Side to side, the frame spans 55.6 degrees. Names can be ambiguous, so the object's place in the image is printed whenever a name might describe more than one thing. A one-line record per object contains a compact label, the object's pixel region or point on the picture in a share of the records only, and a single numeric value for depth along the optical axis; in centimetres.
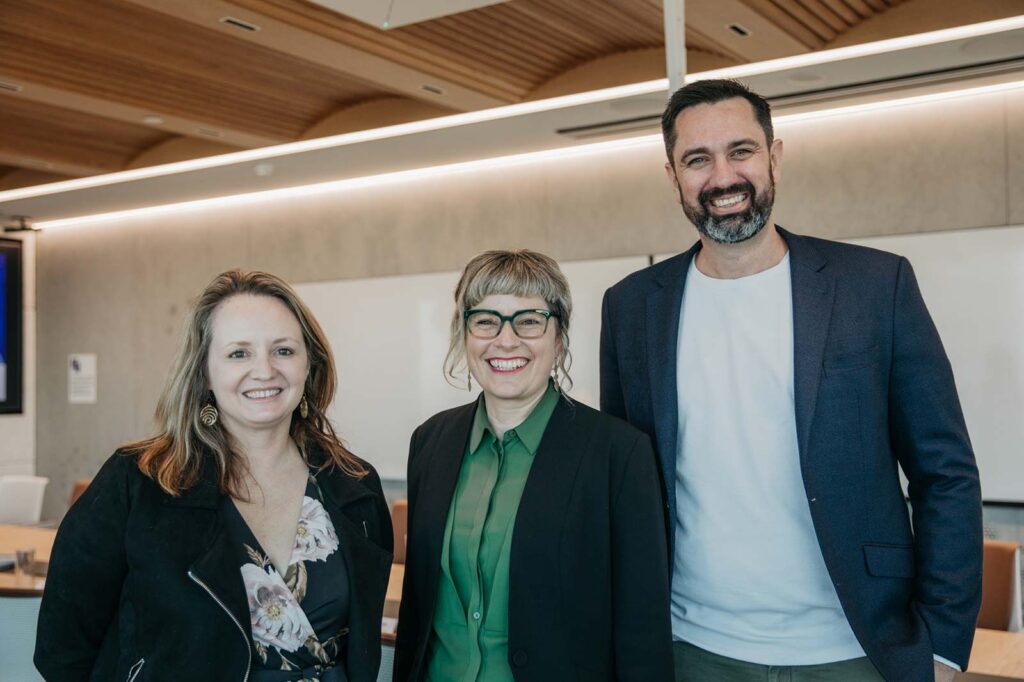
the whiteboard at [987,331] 525
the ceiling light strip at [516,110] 424
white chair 693
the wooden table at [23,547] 406
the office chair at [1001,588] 371
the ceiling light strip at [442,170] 548
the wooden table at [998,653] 282
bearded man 193
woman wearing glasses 192
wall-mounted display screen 912
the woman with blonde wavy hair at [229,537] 185
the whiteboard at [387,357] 712
